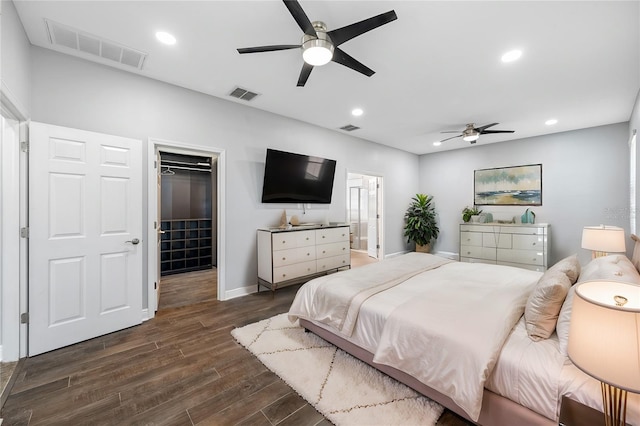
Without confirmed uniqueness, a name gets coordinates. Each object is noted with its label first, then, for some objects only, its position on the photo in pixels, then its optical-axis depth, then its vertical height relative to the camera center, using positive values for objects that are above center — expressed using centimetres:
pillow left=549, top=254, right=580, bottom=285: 187 -41
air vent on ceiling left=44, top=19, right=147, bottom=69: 235 +161
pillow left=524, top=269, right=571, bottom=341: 156 -58
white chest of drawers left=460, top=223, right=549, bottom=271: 512 -65
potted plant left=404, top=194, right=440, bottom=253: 669 -27
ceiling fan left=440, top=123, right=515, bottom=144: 458 +141
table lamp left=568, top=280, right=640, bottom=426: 83 -42
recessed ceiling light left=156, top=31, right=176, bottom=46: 241 +162
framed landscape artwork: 557 +59
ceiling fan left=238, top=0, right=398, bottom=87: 180 +132
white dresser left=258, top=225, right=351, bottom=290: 390 -65
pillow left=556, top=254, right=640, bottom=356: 147 -40
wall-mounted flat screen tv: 418 +59
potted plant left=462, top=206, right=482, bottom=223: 616 -1
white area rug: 168 -127
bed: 135 -77
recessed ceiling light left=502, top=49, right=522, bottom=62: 261 +158
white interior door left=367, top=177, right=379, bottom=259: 678 -17
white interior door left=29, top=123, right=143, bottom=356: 242 -22
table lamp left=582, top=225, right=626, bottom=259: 285 -30
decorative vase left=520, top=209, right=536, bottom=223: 547 -9
